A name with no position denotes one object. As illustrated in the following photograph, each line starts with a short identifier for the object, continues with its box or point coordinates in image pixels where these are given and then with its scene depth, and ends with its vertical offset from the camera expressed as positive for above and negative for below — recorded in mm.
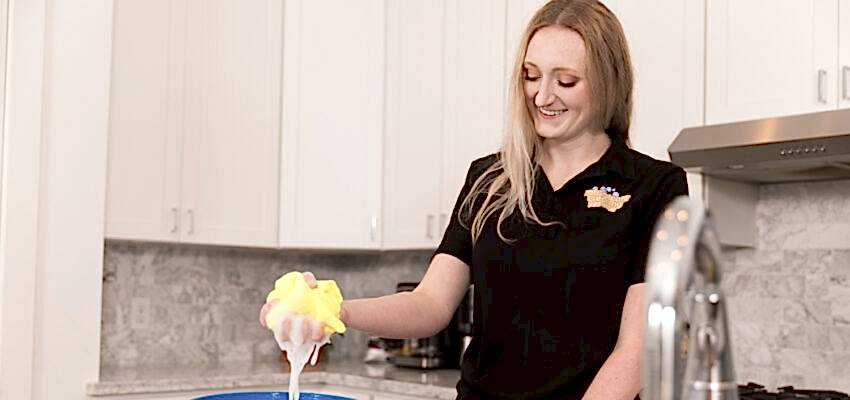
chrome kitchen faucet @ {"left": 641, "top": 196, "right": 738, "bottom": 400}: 632 -44
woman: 1623 +12
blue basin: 1211 -185
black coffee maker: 3645 -369
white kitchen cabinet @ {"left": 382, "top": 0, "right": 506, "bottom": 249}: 3471 +426
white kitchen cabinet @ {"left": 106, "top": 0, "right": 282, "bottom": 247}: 3326 +342
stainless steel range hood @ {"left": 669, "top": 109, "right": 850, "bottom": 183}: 2449 +220
